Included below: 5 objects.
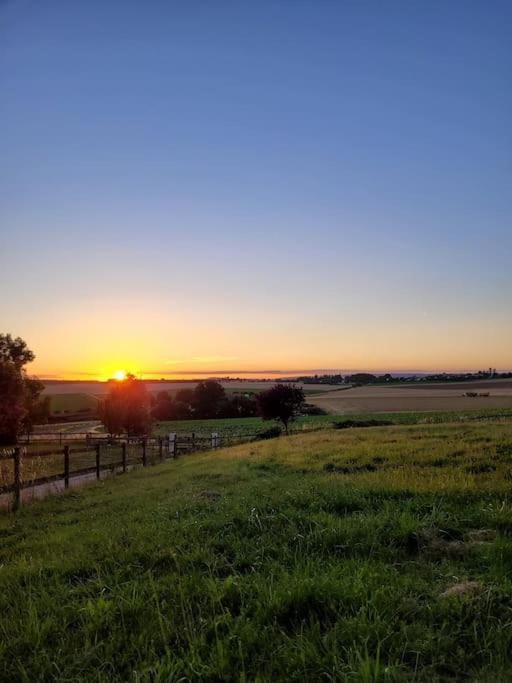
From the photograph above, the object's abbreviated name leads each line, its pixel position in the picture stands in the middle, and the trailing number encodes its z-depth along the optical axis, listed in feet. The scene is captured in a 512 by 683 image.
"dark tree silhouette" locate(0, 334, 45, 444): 116.88
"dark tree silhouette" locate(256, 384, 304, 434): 136.67
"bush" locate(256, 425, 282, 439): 121.49
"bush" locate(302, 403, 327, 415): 233.90
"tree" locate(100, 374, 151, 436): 170.19
